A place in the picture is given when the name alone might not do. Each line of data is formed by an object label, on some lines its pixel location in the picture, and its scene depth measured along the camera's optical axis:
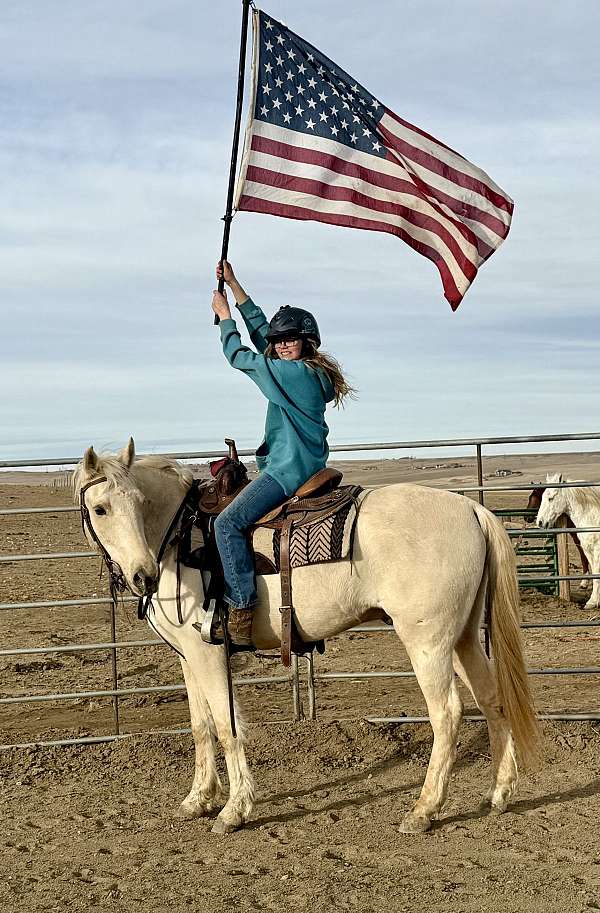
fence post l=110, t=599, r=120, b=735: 6.42
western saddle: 4.84
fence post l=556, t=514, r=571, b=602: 11.55
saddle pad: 4.74
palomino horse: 4.72
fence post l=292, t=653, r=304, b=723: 6.63
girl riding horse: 4.77
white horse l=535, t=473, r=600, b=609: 12.70
